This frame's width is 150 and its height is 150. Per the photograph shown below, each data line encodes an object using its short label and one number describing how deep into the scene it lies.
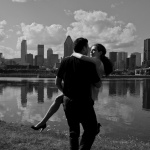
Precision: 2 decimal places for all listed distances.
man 4.26
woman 4.27
